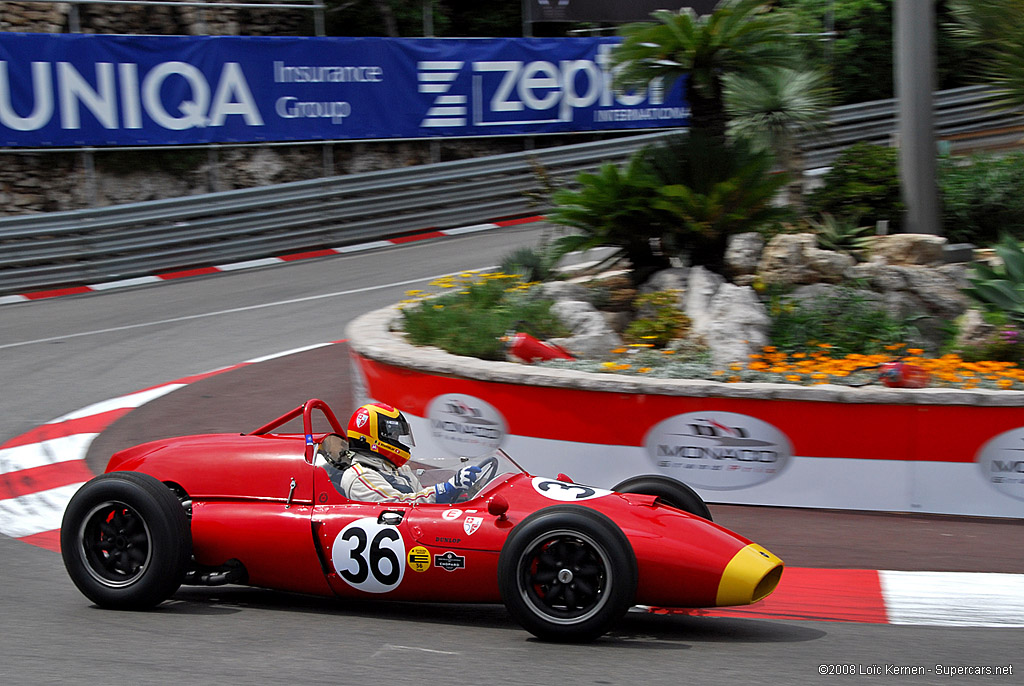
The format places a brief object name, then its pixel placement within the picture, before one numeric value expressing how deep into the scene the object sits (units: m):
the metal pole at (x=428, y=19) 19.55
